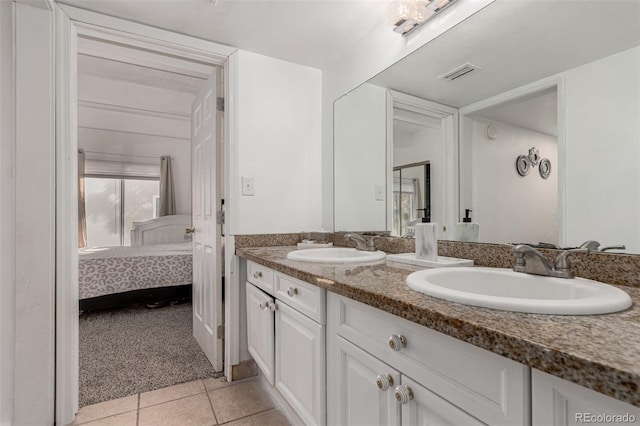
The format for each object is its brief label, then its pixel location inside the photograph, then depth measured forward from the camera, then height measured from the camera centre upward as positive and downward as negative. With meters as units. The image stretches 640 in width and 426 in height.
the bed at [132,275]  2.97 -0.62
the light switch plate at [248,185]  1.96 +0.17
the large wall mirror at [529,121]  0.89 +0.33
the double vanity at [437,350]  0.46 -0.28
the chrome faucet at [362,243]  1.73 -0.17
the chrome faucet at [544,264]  0.88 -0.15
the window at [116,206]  4.70 +0.11
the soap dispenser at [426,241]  1.24 -0.12
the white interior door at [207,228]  2.00 -0.11
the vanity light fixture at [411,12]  1.39 +0.91
